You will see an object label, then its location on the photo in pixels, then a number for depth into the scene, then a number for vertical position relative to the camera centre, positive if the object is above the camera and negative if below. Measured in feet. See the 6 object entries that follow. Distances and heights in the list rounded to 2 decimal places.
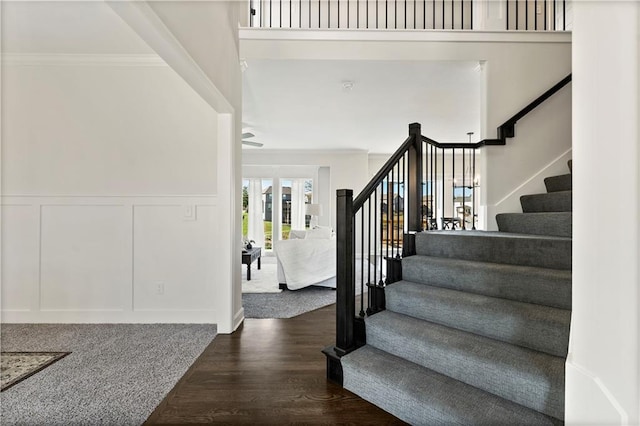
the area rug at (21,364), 6.78 -3.64
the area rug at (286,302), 11.42 -3.61
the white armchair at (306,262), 14.57 -2.28
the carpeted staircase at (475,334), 4.77 -2.30
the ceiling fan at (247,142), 16.58 +4.31
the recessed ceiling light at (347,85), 12.25 +5.33
